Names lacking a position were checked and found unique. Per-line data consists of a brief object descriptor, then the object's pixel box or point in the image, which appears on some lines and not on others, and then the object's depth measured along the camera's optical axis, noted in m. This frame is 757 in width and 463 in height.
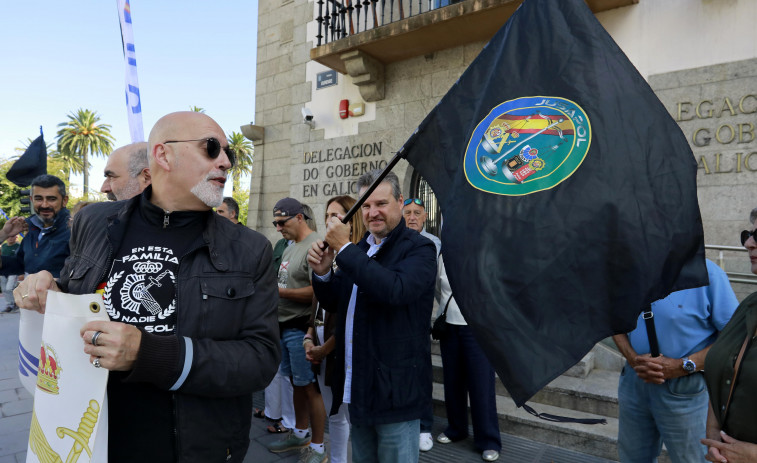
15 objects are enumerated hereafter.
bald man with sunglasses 1.42
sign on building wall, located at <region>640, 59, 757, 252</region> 5.20
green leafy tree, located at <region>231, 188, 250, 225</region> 43.16
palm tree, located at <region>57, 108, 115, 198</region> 52.16
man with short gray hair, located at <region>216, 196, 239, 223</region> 4.99
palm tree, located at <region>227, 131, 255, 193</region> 49.00
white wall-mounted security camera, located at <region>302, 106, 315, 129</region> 9.27
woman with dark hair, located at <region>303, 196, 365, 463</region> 3.27
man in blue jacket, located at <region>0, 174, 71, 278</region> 4.05
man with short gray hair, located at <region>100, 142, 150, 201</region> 2.51
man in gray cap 3.70
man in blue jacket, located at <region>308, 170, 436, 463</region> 2.31
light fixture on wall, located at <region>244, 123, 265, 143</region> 10.32
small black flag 5.19
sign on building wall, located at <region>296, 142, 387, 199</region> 8.44
